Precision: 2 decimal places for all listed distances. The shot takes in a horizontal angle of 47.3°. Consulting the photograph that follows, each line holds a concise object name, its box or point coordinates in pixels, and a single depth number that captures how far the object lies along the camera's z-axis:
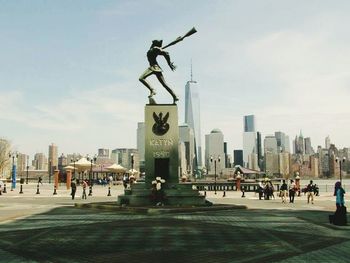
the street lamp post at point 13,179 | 62.78
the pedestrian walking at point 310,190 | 29.86
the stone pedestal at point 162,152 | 23.25
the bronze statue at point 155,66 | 25.01
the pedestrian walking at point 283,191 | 31.09
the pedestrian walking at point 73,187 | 34.50
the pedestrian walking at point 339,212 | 15.70
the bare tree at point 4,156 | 99.19
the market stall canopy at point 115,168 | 91.87
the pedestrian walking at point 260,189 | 36.70
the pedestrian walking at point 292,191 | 31.01
